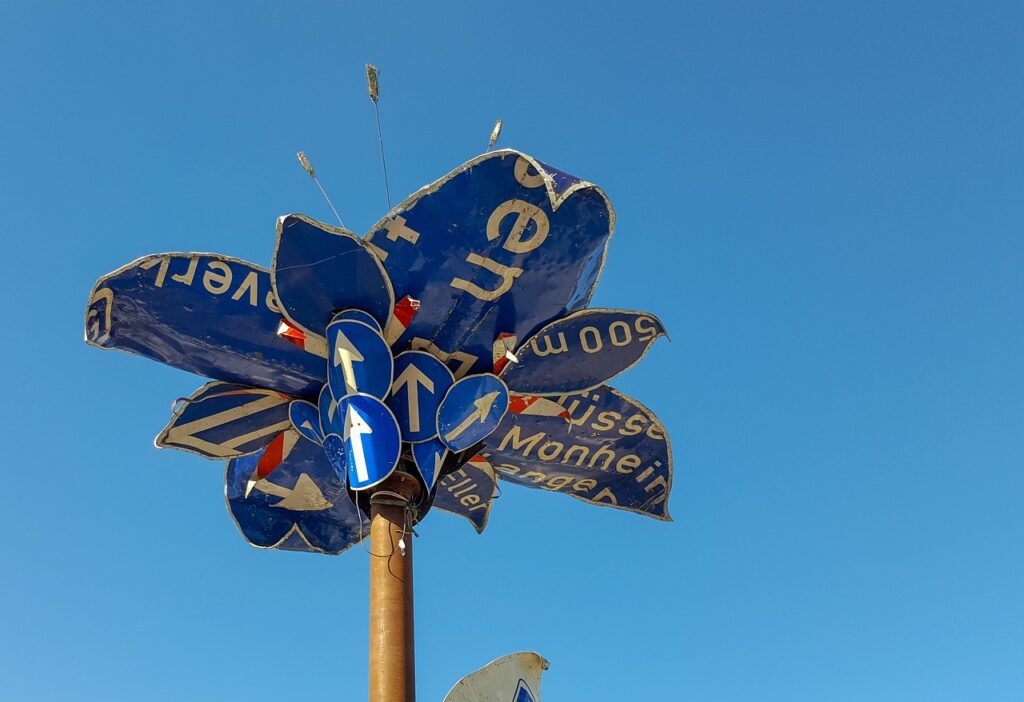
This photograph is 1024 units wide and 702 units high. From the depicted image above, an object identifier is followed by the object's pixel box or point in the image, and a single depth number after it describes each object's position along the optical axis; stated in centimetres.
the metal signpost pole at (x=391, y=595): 1040
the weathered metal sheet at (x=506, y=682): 673
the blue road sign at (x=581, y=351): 1250
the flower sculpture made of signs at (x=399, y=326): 1120
